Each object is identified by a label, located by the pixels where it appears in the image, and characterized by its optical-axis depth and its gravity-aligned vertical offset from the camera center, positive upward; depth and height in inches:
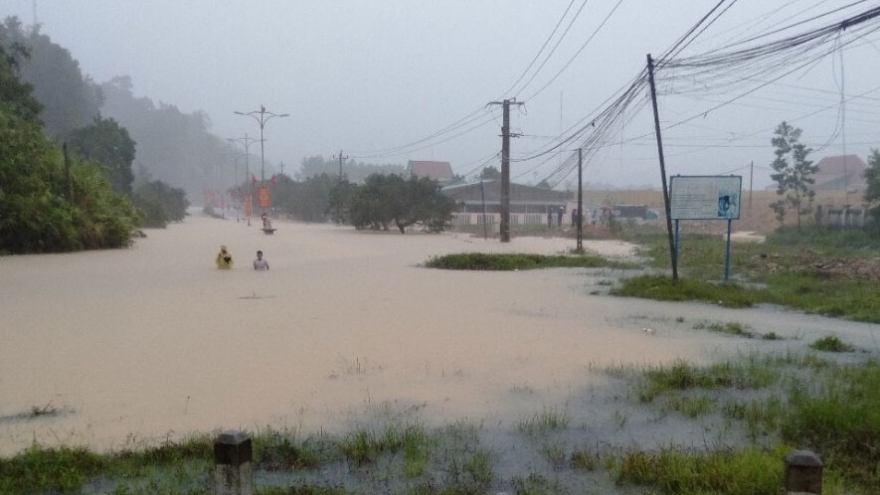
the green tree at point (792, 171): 1461.6 +83.9
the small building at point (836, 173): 2664.9 +149.5
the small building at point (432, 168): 3577.8 +207.8
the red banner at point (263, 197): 1945.0 +31.3
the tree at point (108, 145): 1935.3 +166.8
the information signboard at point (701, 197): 658.8 +12.9
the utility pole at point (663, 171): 568.1 +32.0
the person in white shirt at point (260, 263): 828.0 -61.4
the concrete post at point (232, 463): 131.8 -45.9
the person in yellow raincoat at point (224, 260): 832.3 -58.7
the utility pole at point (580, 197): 1058.6 +21.3
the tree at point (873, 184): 1131.3 +43.4
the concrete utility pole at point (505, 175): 1274.6 +61.9
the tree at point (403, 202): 1628.9 +16.7
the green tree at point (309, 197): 2704.2 +44.5
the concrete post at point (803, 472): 120.6 -42.9
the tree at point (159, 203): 2044.8 +17.2
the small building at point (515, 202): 2267.5 +25.8
